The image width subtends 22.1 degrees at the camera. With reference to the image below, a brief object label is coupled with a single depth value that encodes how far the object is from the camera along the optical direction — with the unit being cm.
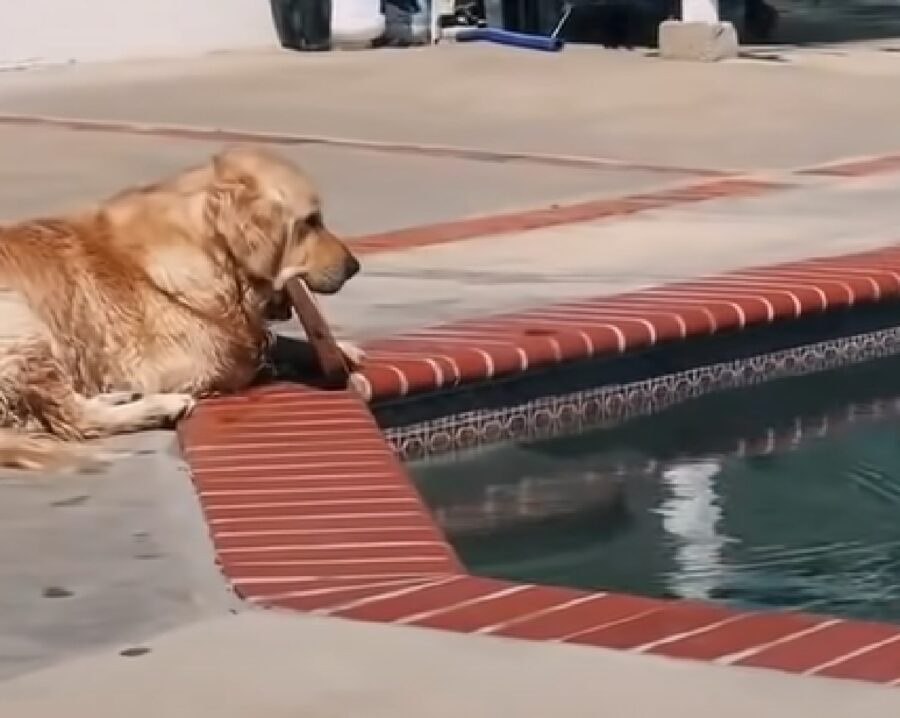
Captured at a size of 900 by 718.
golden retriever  552
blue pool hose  1788
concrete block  1744
